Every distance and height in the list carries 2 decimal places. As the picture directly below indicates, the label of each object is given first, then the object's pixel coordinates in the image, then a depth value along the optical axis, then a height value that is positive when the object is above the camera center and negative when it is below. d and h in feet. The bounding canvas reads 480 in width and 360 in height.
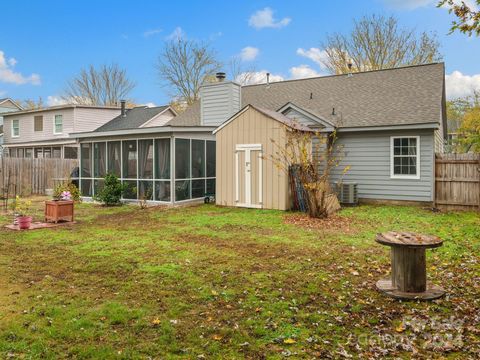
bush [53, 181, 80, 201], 45.85 -1.98
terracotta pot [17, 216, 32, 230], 28.22 -3.47
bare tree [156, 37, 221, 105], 98.68 +28.45
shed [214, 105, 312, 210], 36.86 +1.47
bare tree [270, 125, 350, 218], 31.96 +1.04
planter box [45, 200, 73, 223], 30.78 -2.94
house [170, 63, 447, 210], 37.91 +4.05
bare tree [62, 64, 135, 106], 127.13 +29.93
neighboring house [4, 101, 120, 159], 73.92 +9.77
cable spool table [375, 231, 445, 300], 14.02 -3.59
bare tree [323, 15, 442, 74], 79.66 +27.47
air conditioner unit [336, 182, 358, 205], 40.55 -2.06
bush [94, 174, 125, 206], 42.11 -1.84
